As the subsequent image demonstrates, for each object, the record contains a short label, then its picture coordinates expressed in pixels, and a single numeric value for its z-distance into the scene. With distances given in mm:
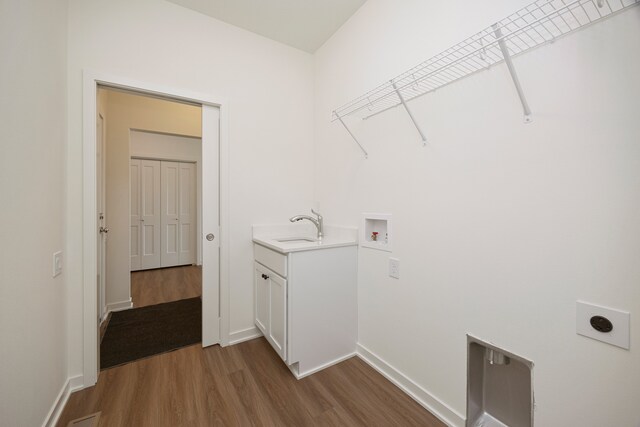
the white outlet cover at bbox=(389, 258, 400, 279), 1661
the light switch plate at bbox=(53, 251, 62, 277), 1414
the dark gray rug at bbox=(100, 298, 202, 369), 1988
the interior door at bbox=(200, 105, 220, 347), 2059
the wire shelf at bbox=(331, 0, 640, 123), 903
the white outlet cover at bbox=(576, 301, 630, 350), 855
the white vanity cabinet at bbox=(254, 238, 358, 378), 1686
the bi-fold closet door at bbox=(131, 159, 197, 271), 4266
